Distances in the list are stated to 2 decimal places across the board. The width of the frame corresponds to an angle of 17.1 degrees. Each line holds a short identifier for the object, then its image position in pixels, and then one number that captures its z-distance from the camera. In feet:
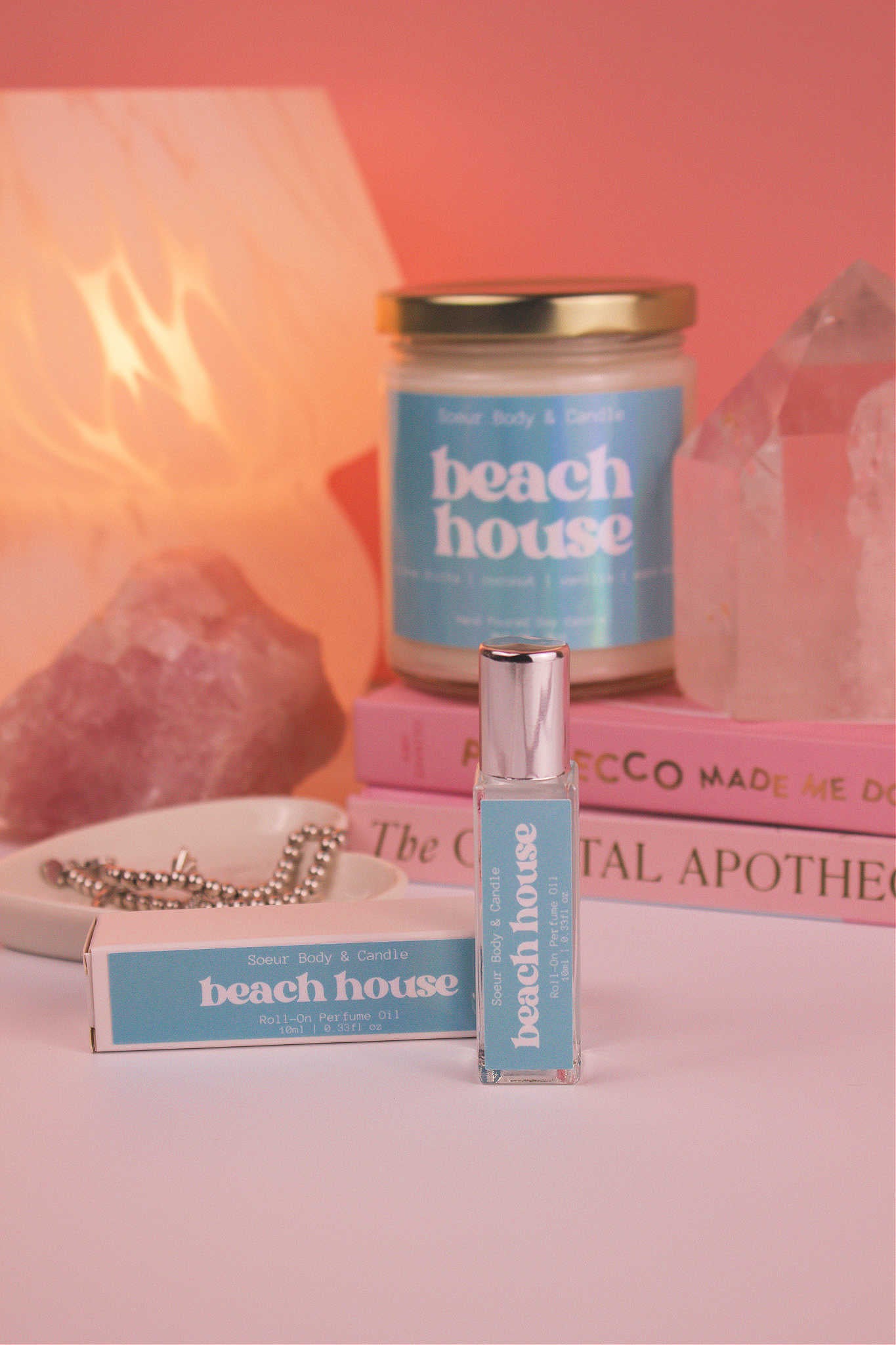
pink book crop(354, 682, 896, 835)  2.11
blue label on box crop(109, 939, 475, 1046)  1.91
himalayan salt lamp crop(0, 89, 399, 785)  2.33
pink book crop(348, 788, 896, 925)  2.12
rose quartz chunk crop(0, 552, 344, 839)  2.32
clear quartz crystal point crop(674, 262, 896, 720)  2.13
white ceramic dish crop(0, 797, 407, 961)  2.07
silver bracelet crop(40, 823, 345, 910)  2.13
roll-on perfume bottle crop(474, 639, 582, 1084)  1.86
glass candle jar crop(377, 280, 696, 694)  2.17
